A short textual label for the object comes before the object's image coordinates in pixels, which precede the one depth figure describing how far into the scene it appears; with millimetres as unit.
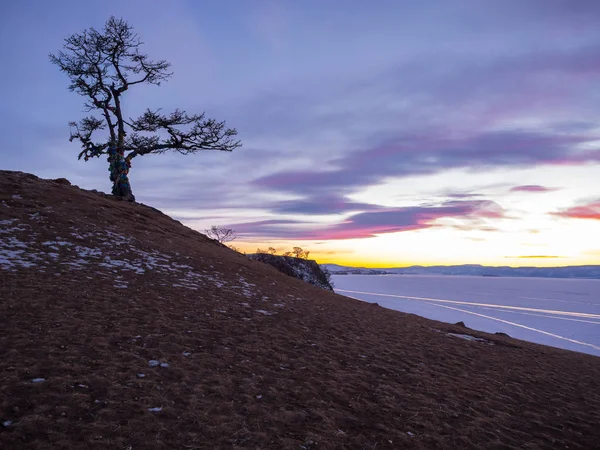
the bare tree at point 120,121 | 28016
